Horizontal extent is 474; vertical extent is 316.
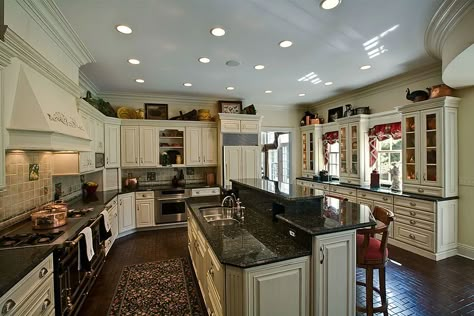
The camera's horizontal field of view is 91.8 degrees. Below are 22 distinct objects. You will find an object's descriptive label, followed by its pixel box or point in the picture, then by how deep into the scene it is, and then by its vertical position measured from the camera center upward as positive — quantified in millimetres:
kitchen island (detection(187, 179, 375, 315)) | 1507 -733
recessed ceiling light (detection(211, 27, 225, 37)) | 2564 +1432
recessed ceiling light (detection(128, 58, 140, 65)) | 3339 +1438
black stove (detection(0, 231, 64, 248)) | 1777 -653
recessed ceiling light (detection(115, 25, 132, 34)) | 2486 +1426
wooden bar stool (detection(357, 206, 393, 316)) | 2066 -931
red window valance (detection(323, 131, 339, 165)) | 5690 +417
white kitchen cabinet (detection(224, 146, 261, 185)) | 5316 -118
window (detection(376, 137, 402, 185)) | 4441 -8
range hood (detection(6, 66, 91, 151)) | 1734 +342
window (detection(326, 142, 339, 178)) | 5840 -126
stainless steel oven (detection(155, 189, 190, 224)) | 4887 -1020
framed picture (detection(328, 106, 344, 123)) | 5555 +1046
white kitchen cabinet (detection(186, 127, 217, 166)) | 5359 +270
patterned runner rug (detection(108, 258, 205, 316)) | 2352 -1546
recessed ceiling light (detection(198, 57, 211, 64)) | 3334 +1443
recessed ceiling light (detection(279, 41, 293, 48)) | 2867 +1431
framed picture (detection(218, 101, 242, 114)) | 5602 +1235
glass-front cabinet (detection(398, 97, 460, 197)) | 3355 +123
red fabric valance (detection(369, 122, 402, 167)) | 4293 +432
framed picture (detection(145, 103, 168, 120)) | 5328 +1076
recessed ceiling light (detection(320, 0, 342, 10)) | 2064 +1396
